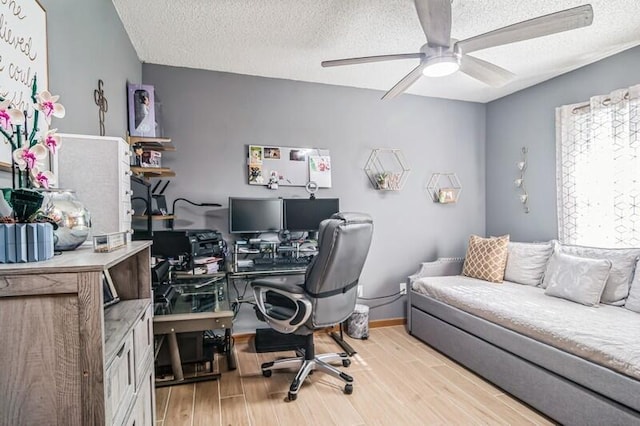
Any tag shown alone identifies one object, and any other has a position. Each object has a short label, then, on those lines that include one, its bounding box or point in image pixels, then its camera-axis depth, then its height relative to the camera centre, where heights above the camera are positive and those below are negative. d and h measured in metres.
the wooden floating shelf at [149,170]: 2.30 +0.29
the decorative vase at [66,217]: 0.97 -0.02
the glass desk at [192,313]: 2.02 -0.63
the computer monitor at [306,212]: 3.01 -0.03
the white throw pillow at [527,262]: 2.92 -0.51
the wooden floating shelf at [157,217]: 2.28 -0.05
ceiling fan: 1.54 +0.88
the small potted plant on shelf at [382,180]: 3.36 +0.27
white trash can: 3.09 -1.08
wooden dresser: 0.71 -0.29
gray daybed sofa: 1.64 -0.82
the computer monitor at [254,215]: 2.82 -0.05
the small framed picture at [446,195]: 3.62 +0.12
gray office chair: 1.97 -0.52
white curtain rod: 2.51 +0.82
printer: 2.41 -0.25
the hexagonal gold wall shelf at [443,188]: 3.63 +0.20
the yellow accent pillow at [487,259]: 3.06 -0.50
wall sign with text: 0.98 +0.51
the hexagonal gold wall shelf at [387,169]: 3.38 +0.40
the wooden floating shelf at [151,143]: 2.27 +0.48
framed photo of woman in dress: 2.31 +0.71
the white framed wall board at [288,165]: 3.06 +0.41
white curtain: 2.52 +0.28
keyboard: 2.81 -0.45
